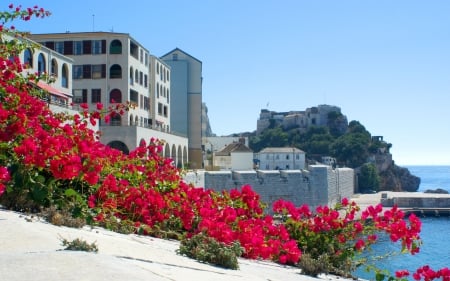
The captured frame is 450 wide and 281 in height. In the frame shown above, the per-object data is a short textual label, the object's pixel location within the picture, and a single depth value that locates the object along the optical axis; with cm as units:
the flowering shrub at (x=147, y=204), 685
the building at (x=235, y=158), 7938
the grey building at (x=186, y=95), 7231
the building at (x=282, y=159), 10788
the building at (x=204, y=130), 7888
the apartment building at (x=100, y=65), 4978
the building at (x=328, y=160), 13192
